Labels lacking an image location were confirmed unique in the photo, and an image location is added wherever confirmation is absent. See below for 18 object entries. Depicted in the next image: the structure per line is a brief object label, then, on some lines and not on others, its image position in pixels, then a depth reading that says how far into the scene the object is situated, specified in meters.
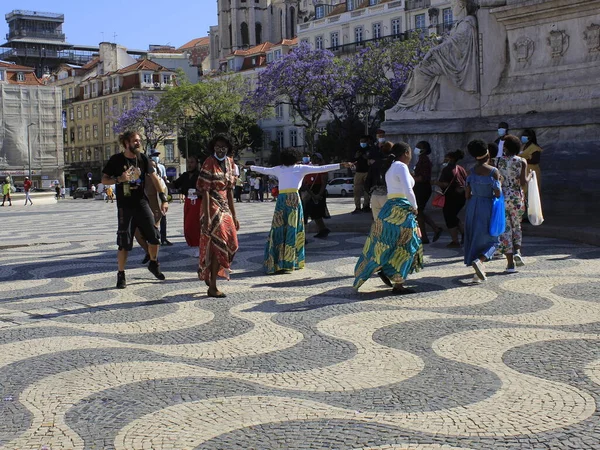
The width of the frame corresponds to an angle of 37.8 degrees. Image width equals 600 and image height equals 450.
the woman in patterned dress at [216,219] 8.56
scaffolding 75.06
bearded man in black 9.16
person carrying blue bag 9.01
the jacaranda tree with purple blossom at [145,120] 74.18
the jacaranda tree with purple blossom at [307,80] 52.16
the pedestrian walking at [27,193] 45.25
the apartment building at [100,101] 89.88
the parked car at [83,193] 69.50
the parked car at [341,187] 51.72
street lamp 74.50
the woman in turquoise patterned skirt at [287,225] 10.26
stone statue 16.19
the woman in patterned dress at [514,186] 9.93
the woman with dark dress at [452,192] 12.57
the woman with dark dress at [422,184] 13.05
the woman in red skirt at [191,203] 12.09
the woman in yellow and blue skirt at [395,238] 8.35
